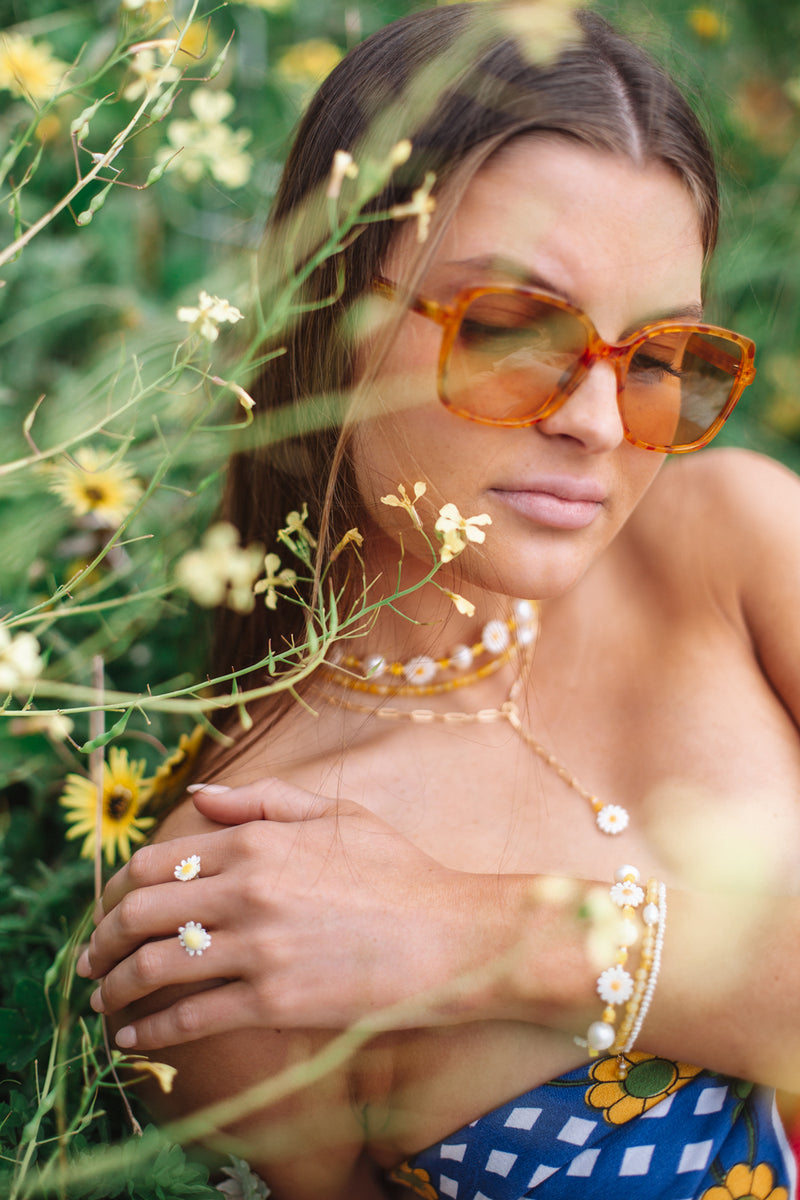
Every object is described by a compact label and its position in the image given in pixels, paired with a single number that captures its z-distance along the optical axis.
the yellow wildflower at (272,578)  0.58
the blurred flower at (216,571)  0.56
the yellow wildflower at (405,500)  0.56
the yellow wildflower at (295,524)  0.57
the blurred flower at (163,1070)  0.51
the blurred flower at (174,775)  0.69
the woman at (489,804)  0.59
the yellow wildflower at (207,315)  0.52
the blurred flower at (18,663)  0.47
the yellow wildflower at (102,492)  0.70
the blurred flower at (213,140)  0.71
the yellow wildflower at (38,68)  0.74
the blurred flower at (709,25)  1.01
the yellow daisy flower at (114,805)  0.68
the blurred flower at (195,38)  0.87
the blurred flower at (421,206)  0.50
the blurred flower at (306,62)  0.93
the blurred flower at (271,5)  0.85
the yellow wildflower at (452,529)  0.55
